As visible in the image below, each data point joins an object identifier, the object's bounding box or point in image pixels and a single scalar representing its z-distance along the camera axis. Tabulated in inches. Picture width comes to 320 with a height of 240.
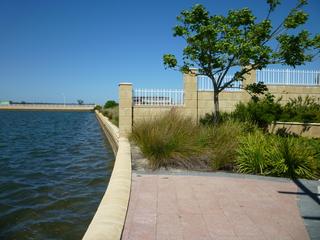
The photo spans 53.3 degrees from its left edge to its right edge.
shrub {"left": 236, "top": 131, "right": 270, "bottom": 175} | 297.4
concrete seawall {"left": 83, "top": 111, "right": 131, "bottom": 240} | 144.8
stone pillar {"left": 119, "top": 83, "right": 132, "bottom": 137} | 561.9
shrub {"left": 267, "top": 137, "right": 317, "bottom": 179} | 288.5
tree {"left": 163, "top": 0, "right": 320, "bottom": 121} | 419.2
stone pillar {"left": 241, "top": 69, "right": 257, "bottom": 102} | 594.2
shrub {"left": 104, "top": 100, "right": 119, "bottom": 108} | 2092.4
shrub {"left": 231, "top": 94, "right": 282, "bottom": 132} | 496.1
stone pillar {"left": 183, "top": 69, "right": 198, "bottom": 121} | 589.0
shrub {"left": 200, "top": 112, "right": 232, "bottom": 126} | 526.4
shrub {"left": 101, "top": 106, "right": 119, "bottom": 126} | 933.4
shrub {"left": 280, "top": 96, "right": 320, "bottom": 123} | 469.7
